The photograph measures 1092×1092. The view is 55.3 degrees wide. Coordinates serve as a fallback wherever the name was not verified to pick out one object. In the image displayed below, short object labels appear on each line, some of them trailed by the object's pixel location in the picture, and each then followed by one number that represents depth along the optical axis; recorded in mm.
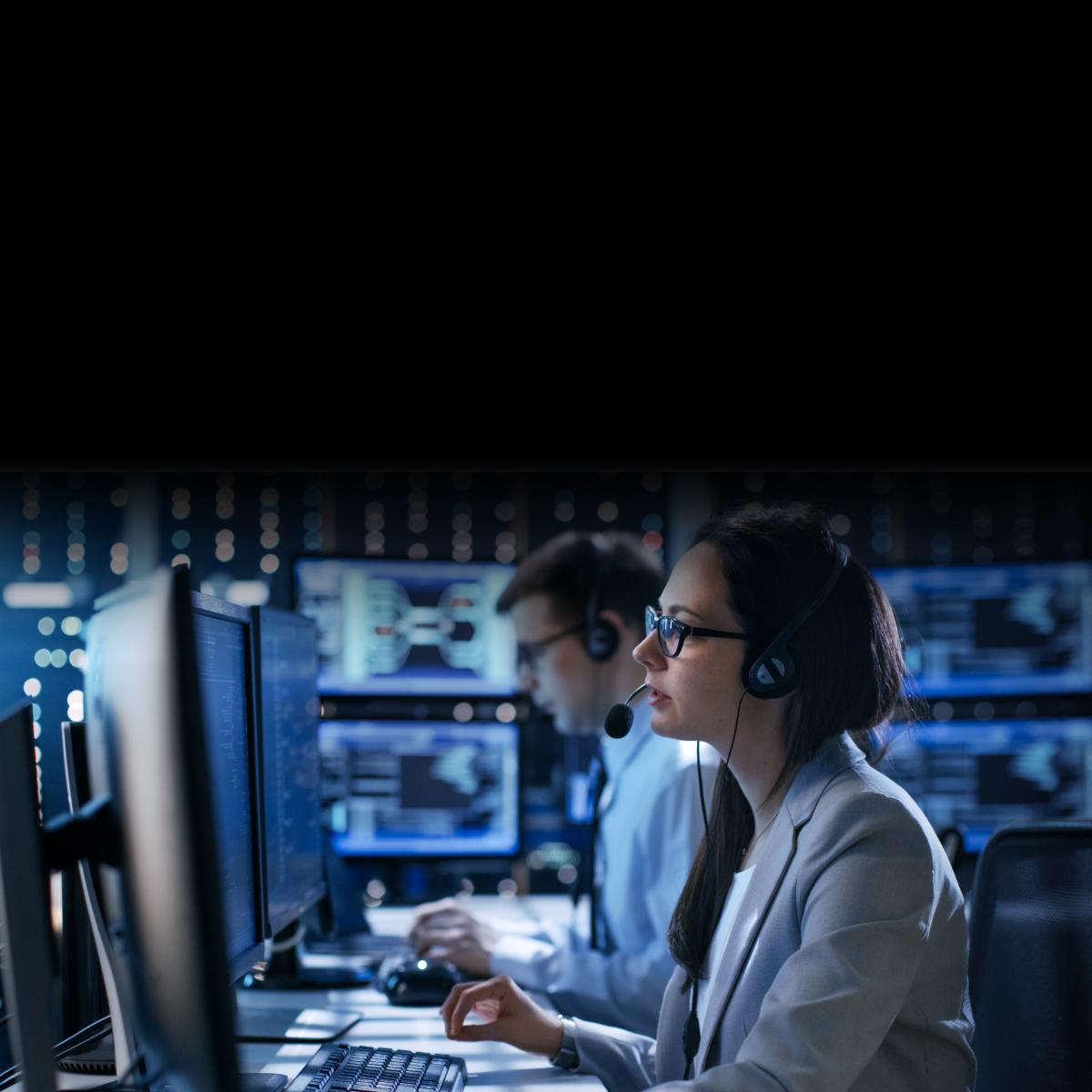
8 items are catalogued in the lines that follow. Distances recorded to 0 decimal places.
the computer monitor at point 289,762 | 1299
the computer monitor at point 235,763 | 1054
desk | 1171
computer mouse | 1520
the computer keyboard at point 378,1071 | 1051
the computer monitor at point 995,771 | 2355
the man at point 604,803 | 1564
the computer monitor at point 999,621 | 2395
